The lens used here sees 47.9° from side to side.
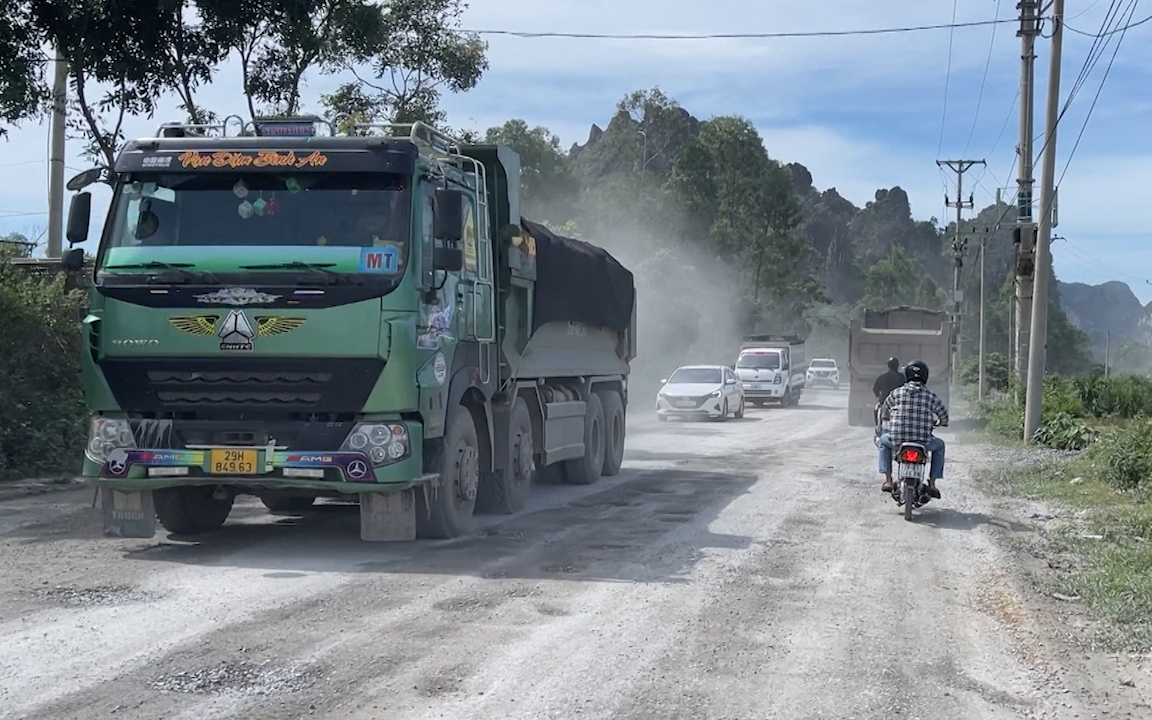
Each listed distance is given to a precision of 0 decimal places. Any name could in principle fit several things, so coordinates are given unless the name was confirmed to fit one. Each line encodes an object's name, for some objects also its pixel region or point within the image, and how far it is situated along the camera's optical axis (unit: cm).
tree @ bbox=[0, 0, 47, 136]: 1492
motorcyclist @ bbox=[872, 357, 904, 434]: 1883
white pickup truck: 6888
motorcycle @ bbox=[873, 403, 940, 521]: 1278
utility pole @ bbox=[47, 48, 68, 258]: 2142
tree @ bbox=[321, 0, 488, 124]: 2120
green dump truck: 942
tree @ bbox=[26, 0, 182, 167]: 1542
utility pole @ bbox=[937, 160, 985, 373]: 5369
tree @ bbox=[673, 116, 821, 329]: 6594
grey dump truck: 3122
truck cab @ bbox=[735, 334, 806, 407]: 4303
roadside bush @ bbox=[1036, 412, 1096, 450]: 2195
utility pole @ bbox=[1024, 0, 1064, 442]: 2302
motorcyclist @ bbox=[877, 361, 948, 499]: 1302
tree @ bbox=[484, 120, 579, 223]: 5466
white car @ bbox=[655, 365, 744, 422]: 3300
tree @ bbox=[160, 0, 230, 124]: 1677
